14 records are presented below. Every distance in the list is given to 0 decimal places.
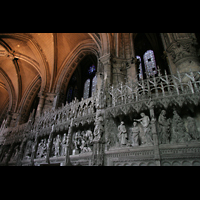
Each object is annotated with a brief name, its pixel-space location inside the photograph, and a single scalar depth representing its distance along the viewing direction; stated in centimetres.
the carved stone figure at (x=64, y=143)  765
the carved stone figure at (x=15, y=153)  1045
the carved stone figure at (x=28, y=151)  948
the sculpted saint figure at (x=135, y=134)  558
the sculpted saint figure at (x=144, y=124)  547
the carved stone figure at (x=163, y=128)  504
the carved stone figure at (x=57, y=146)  784
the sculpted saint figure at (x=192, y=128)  476
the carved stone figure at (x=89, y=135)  670
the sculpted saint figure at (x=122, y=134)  576
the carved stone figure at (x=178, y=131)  484
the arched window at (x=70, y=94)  1573
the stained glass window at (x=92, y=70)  1599
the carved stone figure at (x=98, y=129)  589
